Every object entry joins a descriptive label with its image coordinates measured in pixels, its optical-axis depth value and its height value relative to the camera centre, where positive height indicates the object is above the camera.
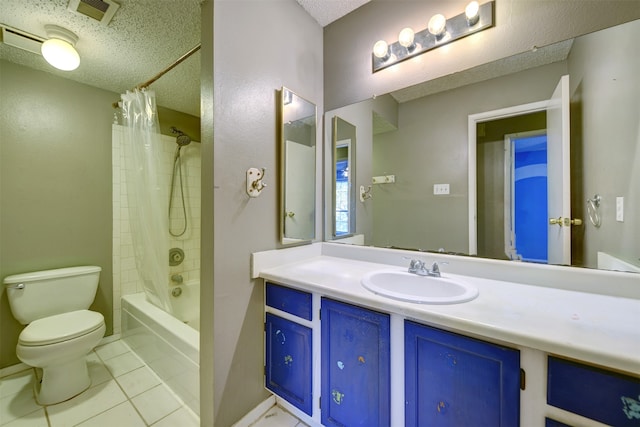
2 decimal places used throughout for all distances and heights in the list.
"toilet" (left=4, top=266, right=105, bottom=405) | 1.41 -0.72
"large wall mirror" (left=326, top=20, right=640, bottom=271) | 0.94 +0.28
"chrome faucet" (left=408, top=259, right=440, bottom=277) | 1.21 -0.30
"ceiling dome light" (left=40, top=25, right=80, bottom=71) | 1.42 +0.99
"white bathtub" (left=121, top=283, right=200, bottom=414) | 1.40 -0.89
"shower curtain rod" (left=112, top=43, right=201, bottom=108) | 1.42 +0.96
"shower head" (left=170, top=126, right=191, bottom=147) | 2.49 +0.78
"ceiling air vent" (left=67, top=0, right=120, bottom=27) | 1.26 +1.11
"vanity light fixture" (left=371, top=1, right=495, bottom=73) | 1.18 +0.97
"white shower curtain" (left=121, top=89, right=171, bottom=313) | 1.84 +0.21
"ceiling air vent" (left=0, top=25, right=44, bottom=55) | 1.44 +1.09
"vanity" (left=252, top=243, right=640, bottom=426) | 0.64 -0.46
